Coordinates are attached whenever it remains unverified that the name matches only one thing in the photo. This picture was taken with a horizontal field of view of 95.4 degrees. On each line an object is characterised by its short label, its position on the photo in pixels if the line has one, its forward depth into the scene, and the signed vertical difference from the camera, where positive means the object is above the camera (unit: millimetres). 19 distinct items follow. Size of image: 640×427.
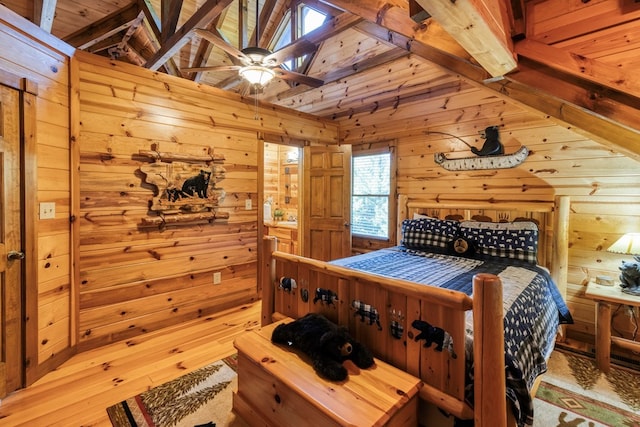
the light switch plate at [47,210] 2133 -27
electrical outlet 3330 -805
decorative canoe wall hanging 3008 +571
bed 1175 -524
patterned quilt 1294 -561
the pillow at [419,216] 3500 -86
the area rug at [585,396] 1749 -1253
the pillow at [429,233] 3012 -259
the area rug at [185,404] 1739 -1270
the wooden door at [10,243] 1875 -243
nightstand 2170 -893
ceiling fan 2252 +1216
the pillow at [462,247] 2838 -370
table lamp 2107 -421
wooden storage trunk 1215 -830
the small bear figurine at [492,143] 3107 +714
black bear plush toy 1424 -732
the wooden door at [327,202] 4105 +91
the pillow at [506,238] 2596 -273
